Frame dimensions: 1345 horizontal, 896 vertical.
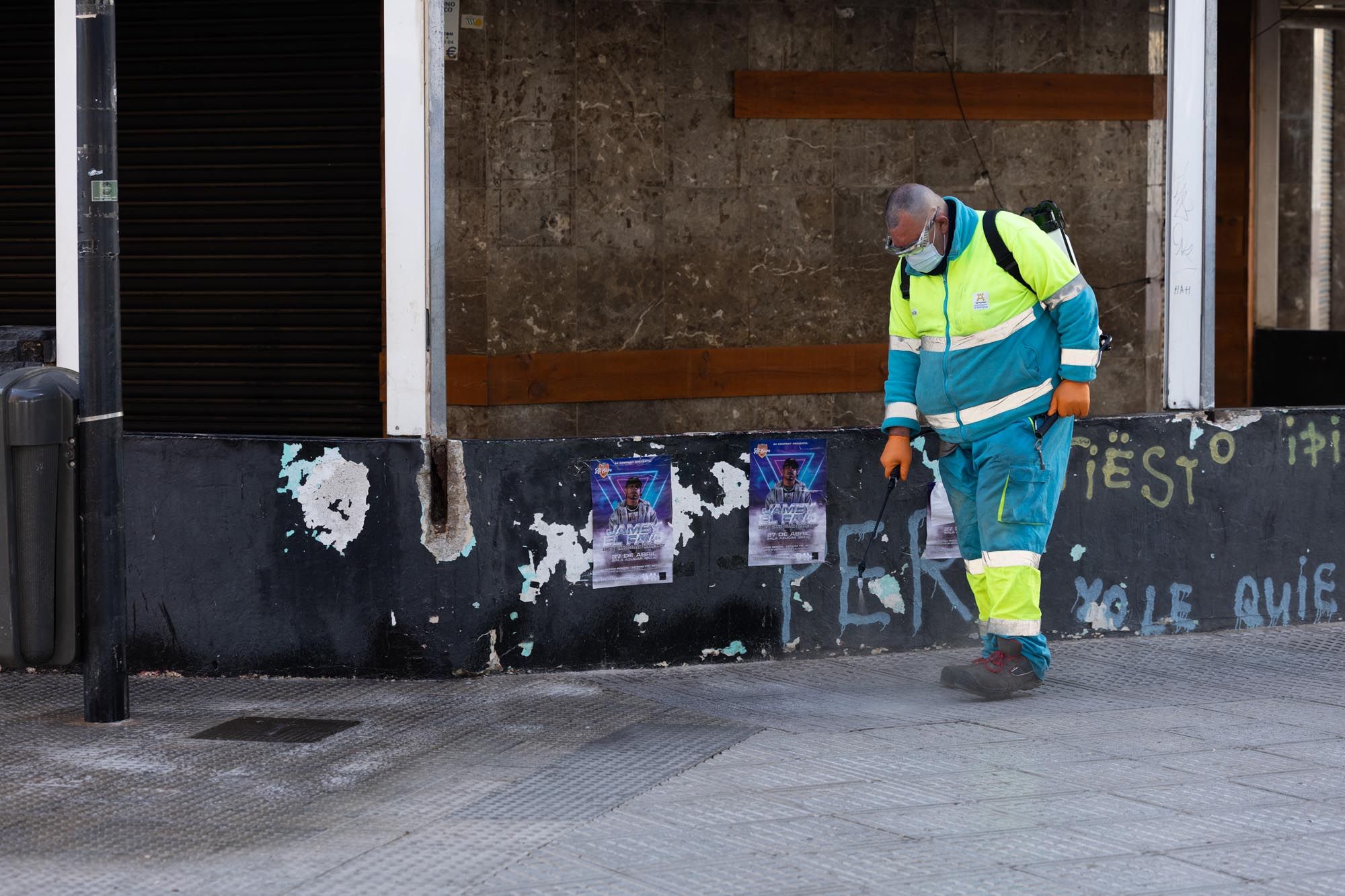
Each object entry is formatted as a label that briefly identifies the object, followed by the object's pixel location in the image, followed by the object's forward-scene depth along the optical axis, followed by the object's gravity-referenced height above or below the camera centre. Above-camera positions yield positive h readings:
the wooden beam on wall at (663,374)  10.27 +0.18
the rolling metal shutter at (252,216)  9.98 +1.15
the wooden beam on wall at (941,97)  10.62 +2.00
